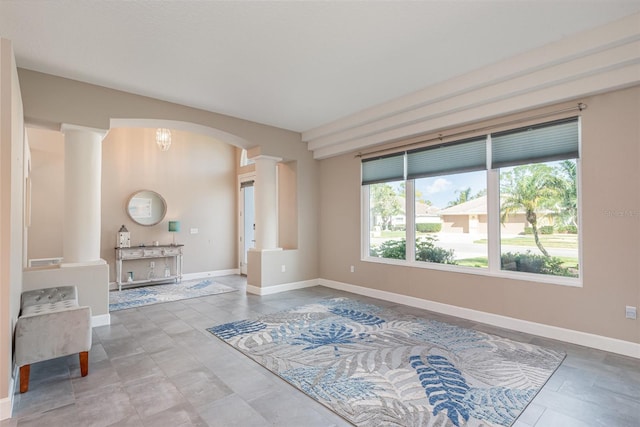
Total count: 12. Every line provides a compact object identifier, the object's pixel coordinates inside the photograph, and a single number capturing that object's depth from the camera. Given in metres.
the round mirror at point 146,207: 6.84
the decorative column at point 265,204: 6.01
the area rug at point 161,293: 5.35
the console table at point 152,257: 6.35
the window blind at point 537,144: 3.53
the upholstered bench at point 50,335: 2.53
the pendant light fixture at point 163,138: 6.36
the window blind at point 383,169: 5.34
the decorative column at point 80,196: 4.04
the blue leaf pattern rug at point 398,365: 2.27
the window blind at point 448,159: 4.32
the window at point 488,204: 3.65
